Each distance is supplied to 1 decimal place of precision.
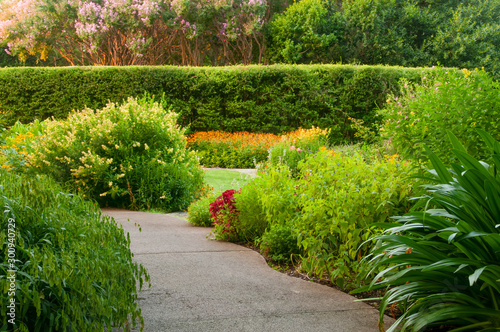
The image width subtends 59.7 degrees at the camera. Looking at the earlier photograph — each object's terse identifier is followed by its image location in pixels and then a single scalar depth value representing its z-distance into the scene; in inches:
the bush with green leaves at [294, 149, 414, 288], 142.7
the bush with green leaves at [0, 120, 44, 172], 309.0
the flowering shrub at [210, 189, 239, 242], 208.4
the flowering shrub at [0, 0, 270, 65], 824.9
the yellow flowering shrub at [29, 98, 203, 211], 284.7
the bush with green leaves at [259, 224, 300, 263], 175.0
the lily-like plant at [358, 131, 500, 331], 97.7
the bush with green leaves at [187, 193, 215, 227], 245.6
